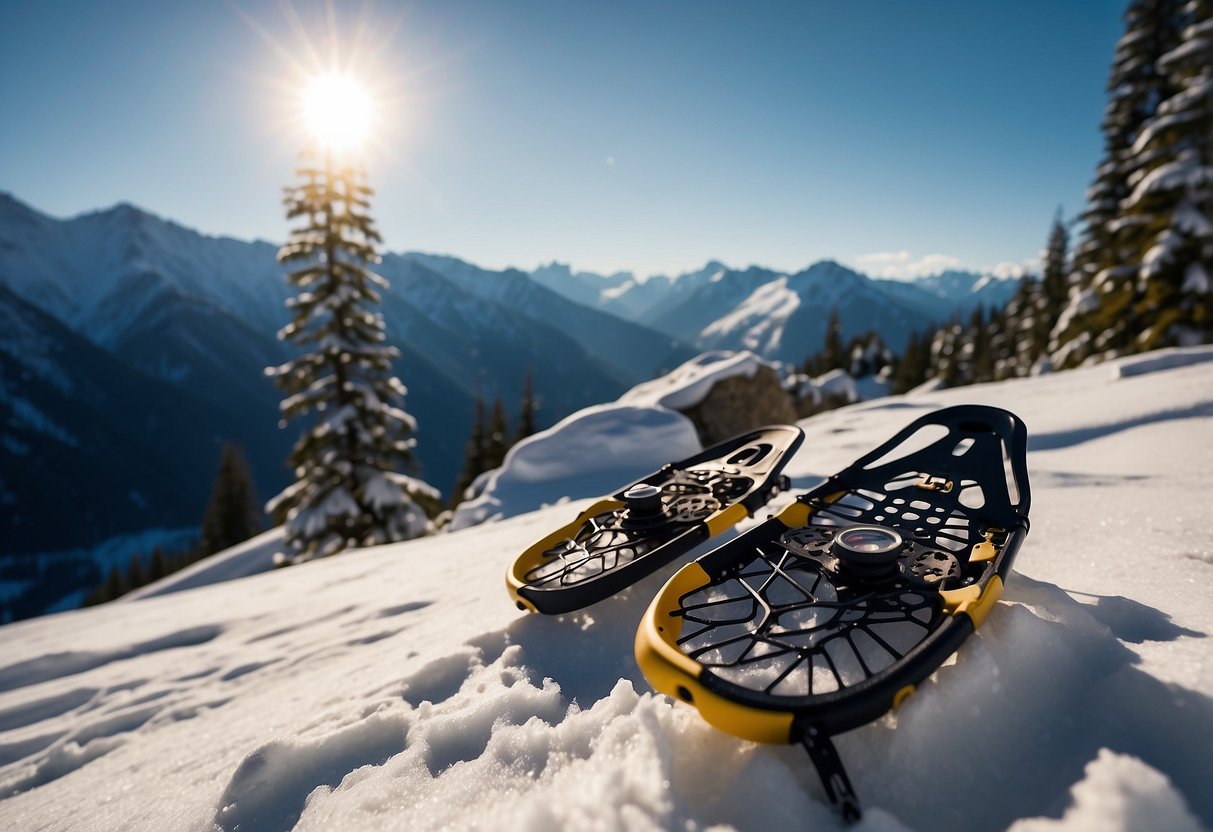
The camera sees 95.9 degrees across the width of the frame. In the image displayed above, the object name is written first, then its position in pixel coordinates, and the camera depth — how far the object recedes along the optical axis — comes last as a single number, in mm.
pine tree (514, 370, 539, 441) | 31078
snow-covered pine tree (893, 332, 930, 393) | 49938
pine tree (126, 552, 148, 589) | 40750
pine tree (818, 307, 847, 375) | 55562
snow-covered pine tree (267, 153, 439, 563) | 12148
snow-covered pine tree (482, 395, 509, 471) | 30266
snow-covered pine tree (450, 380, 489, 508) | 30609
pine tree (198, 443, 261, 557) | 31906
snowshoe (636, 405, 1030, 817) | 1254
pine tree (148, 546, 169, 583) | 39719
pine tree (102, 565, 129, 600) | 40156
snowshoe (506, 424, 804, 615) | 2219
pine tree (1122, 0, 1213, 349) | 11252
